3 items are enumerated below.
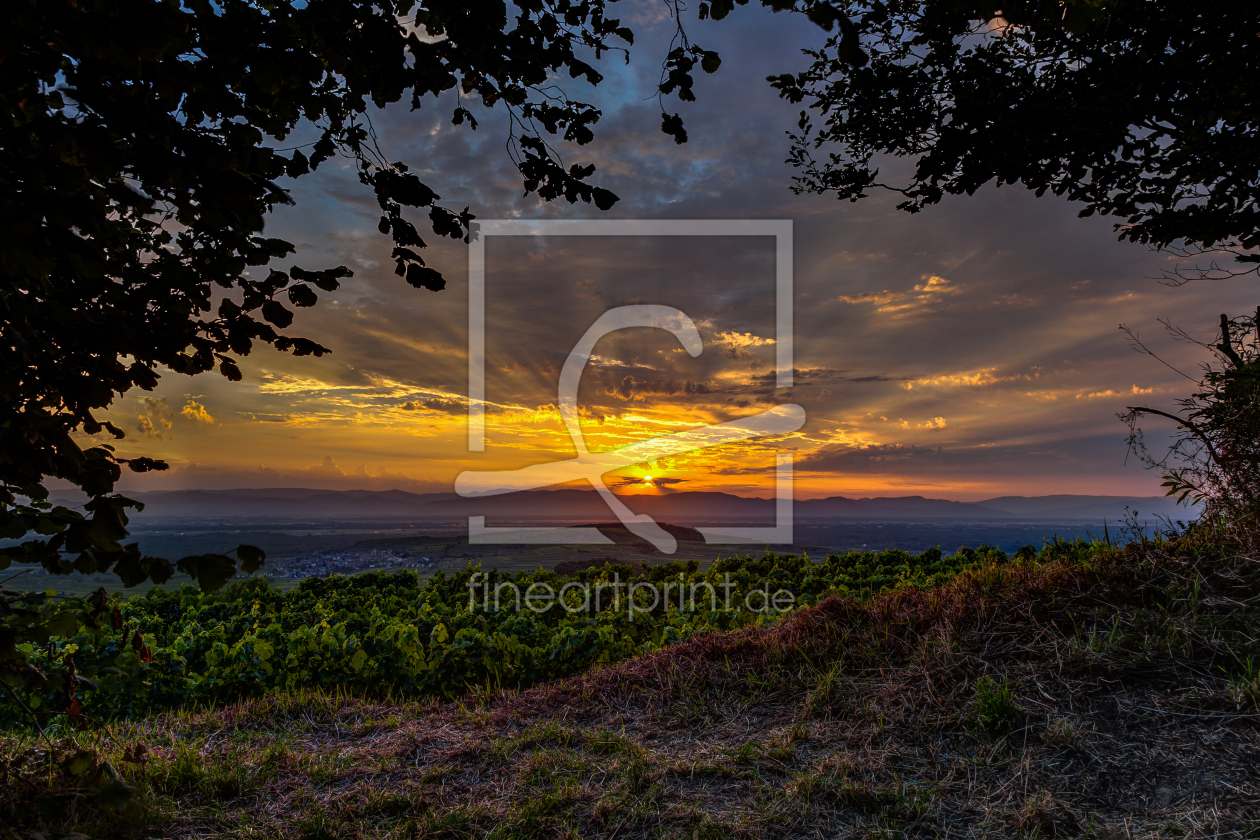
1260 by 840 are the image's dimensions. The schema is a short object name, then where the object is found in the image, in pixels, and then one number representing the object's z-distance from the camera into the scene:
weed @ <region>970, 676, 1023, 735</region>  3.48
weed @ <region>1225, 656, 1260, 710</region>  3.28
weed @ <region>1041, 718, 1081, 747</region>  3.27
